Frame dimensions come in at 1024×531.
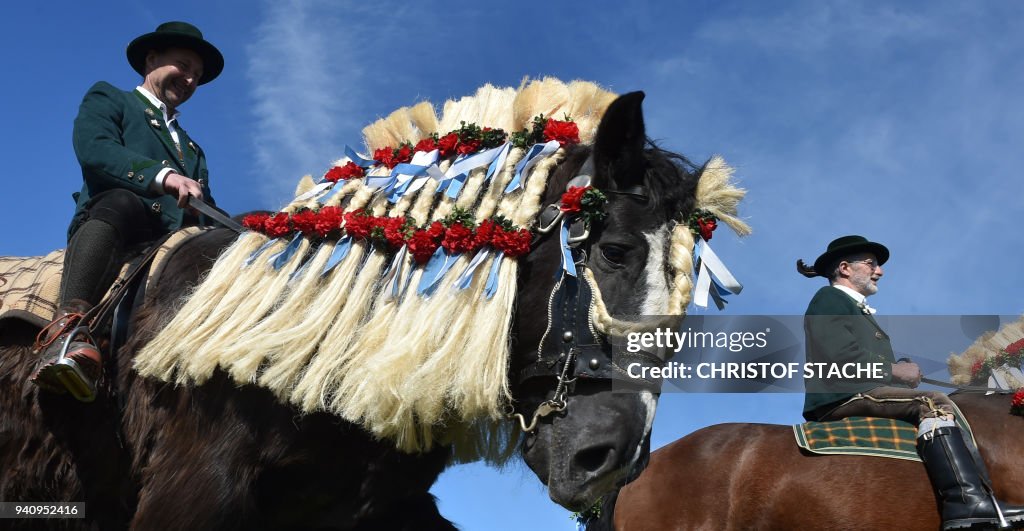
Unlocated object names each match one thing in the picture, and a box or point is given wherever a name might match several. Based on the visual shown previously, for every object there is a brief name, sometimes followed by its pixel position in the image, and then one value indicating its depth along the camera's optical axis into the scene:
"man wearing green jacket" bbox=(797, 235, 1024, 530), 6.12
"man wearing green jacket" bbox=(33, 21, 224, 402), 3.72
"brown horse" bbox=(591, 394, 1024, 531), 6.40
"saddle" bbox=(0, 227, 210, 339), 3.97
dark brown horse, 3.22
